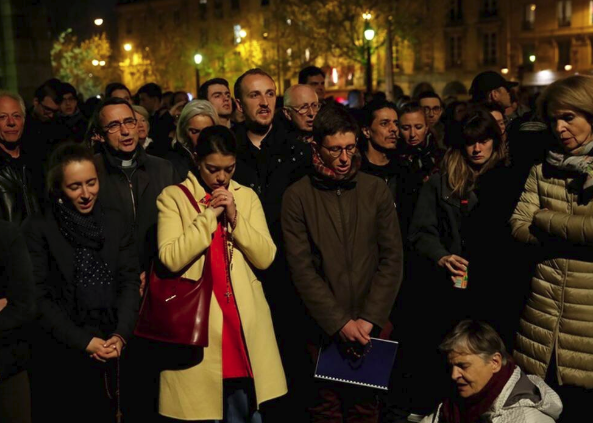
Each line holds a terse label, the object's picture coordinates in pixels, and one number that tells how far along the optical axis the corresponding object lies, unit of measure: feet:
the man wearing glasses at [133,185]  17.93
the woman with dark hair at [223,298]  14.76
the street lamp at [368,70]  86.94
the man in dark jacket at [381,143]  20.89
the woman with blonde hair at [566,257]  13.94
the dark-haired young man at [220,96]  25.48
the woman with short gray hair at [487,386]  13.29
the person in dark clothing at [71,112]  29.94
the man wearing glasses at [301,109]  21.53
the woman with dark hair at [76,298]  14.90
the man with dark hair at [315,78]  30.43
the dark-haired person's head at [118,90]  32.86
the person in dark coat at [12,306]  13.24
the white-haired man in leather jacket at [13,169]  19.85
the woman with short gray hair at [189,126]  20.25
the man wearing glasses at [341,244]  15.96
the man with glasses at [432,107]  29.95
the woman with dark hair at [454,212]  18.30
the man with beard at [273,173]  18.25
